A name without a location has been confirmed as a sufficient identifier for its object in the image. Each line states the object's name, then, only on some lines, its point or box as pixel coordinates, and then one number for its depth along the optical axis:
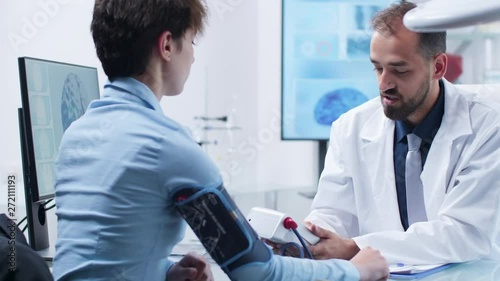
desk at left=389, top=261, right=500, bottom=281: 1.32
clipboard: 1.32
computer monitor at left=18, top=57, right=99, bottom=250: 1.49
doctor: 1.45
